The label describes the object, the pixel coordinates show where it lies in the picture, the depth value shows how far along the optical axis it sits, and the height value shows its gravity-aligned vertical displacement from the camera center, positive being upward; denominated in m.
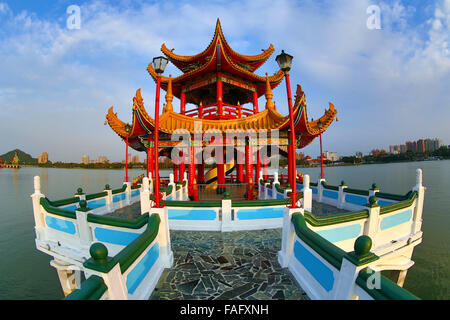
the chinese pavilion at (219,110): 10.50 +3.28
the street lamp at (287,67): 4.34 +2.18
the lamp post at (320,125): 11.30 +2.10
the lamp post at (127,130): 11.32 +2.17
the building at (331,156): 102.69 +2.25
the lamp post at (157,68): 4.41 +2.27
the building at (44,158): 132.12 +5.32
